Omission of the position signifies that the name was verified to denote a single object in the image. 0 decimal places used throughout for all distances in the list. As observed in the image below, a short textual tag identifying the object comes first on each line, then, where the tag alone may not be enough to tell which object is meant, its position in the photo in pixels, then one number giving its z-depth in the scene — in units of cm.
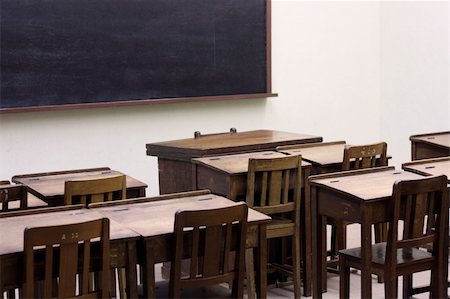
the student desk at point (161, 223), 467
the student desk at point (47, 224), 431
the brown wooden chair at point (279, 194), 660
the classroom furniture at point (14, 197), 571
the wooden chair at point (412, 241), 558
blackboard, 876
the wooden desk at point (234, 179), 661
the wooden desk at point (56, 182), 618
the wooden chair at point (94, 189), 603
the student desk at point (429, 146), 802
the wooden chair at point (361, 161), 702
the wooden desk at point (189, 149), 728
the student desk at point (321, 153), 708
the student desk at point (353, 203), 556
